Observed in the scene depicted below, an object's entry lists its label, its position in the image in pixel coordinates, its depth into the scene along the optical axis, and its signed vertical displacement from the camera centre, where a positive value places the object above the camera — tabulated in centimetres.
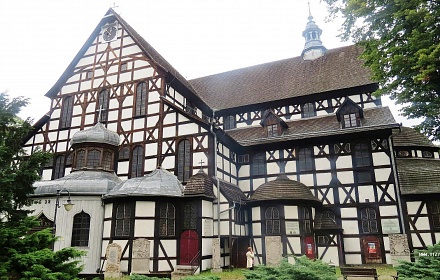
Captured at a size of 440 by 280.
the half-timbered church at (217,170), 1772 +352
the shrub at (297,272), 813 -105
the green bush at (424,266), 903 -107
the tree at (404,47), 1092 +596
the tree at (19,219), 891 +32
